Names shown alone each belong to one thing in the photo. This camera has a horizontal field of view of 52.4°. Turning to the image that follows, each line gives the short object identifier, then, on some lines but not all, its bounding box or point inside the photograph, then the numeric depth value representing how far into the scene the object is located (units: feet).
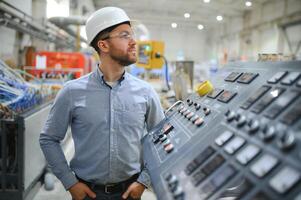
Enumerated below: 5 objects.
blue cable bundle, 8.16
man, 4.65
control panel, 2.02
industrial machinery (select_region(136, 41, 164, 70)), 16.65
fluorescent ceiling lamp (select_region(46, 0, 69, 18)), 23.11
